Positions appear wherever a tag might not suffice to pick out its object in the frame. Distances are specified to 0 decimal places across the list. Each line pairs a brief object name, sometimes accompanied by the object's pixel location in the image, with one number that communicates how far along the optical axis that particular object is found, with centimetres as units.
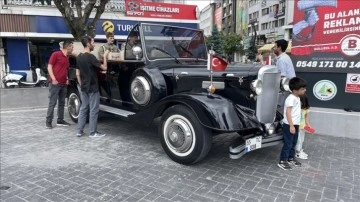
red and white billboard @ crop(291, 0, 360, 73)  556
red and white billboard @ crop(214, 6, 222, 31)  8994
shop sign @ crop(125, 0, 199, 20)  1708
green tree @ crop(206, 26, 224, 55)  4081
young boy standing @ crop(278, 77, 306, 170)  387
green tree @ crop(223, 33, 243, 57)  4800
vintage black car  376
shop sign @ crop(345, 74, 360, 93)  563
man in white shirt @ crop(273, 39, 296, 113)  506
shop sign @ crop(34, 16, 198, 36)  1516
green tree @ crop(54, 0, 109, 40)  961
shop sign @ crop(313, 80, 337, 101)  595
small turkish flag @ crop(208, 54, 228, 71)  384
